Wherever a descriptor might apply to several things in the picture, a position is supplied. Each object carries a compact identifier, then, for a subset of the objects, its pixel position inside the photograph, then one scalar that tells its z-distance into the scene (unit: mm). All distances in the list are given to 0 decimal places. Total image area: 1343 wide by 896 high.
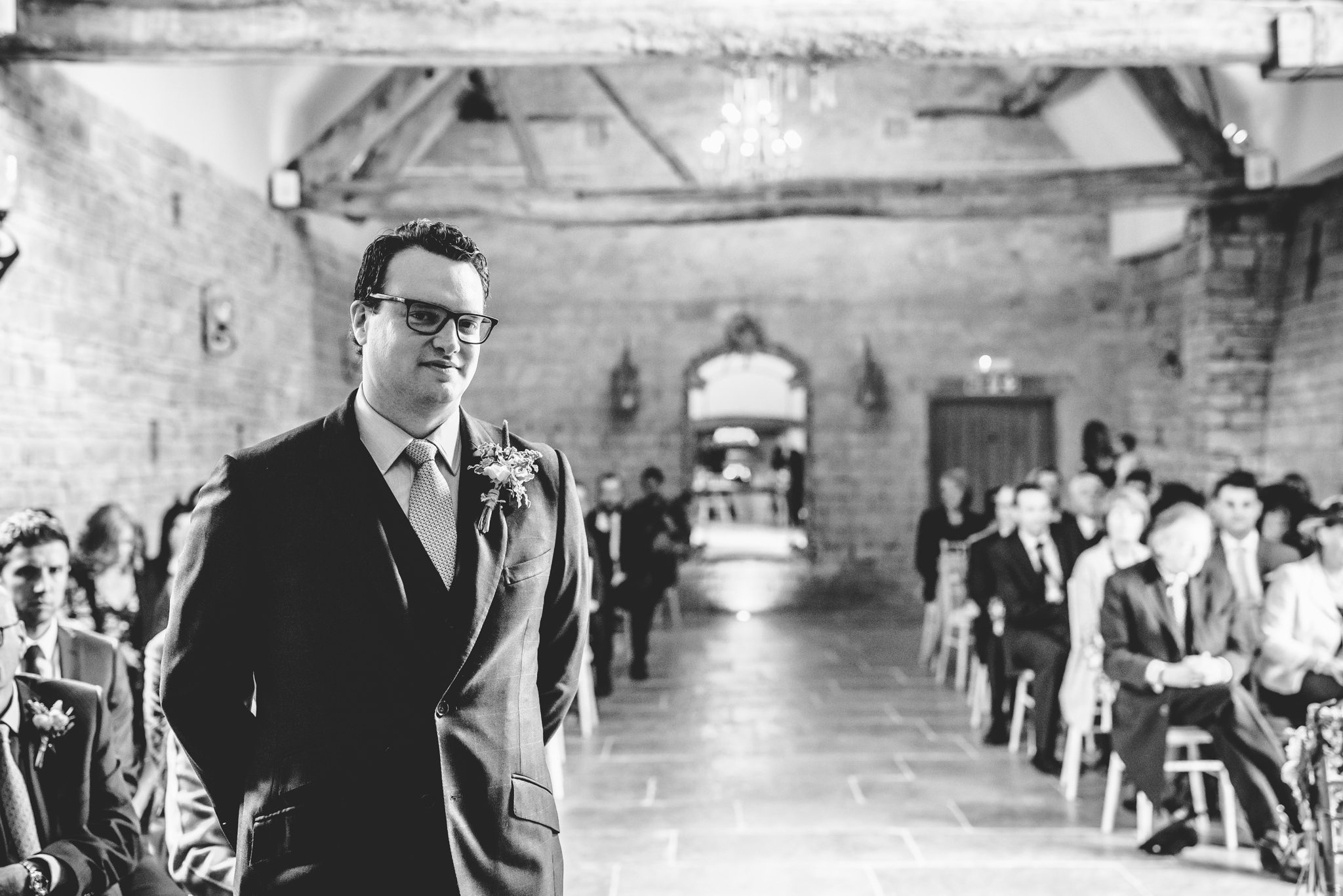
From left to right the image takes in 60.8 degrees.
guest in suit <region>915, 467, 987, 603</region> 7781
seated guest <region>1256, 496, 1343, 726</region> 4133
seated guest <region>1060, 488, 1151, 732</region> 4500
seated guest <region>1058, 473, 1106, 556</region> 5734
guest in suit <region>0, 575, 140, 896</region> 2162
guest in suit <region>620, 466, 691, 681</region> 7438
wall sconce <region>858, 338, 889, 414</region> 10984
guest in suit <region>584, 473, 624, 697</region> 6582
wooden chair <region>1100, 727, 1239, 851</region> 3883
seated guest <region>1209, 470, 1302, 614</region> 4980
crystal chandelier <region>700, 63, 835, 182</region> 6883
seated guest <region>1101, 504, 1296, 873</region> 3801
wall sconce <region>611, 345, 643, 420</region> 11031
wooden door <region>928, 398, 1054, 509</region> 11156
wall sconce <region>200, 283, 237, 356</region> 6914
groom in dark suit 1437
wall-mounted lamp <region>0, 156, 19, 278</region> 3812
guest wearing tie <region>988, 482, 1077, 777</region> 4988
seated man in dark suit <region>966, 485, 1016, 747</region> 5504
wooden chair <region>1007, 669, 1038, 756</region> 5309
